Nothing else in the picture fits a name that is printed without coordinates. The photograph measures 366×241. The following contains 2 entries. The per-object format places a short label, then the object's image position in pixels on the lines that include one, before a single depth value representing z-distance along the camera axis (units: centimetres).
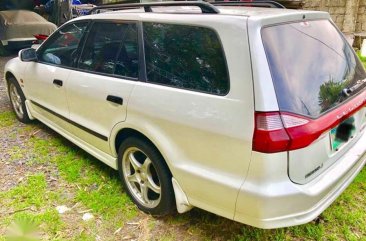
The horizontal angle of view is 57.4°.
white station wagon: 190
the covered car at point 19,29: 902
